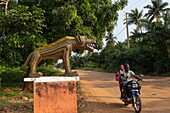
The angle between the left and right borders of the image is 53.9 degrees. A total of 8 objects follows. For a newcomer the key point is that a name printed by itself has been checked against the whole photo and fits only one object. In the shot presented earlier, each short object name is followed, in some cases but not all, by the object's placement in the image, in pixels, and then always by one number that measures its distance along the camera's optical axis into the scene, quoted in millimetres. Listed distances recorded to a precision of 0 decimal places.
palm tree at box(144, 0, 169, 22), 25807
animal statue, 5823
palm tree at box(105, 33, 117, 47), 38365
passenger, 6239
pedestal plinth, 4570
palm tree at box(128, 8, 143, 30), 29612
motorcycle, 5219
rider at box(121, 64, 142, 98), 5984
